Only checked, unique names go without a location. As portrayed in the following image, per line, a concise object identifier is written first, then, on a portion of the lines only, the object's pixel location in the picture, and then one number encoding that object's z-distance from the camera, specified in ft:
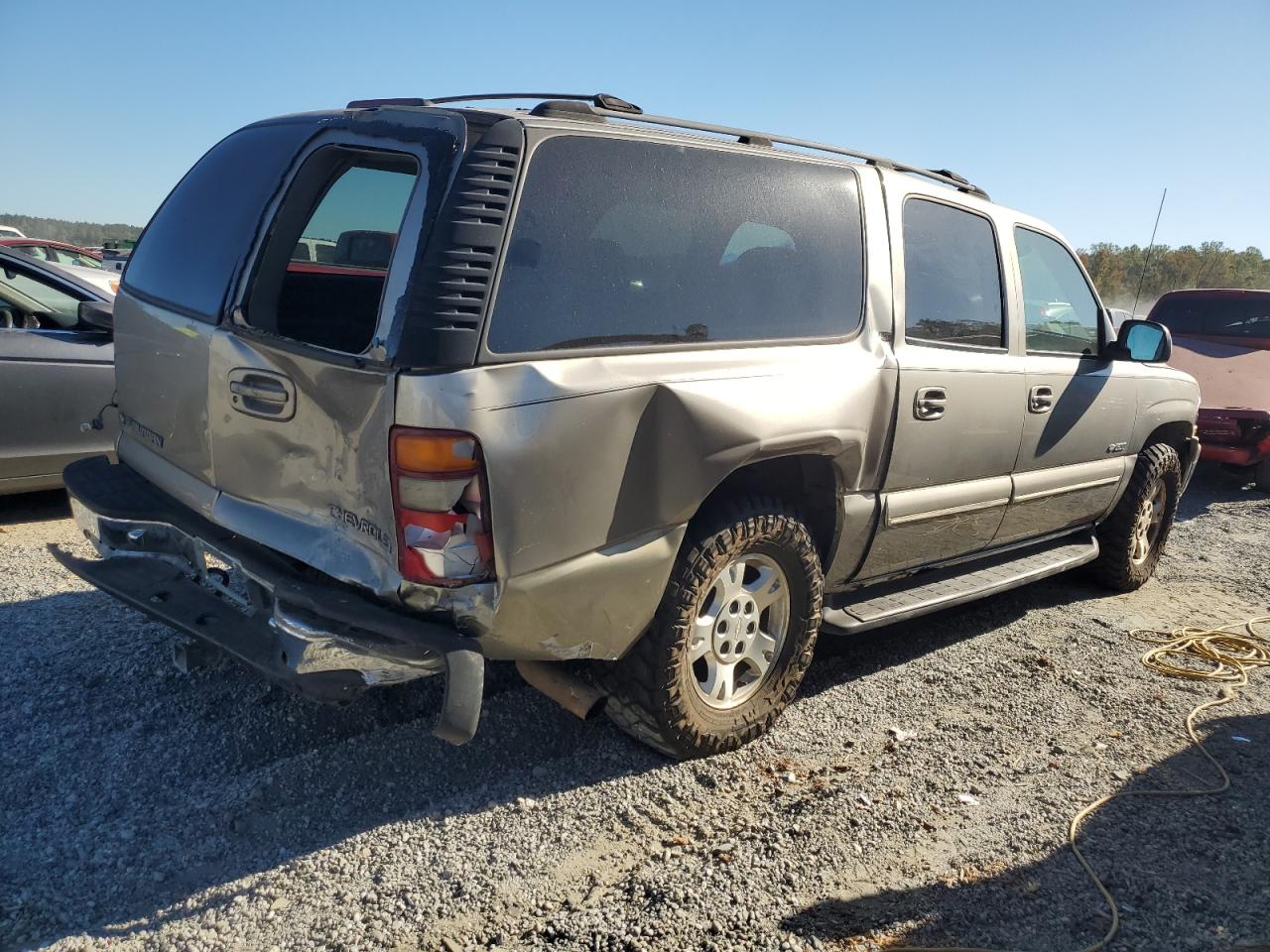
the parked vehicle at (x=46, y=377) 16.44
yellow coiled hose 14.25
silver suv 7.89
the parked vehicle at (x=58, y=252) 55.77
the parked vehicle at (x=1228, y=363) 27.61
